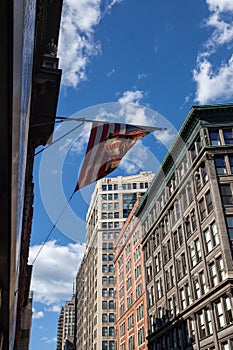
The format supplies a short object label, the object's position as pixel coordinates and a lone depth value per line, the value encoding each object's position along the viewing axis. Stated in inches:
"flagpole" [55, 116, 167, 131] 513.5
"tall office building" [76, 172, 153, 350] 4281.5
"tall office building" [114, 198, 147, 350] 2674.7
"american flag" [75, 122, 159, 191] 487.2
